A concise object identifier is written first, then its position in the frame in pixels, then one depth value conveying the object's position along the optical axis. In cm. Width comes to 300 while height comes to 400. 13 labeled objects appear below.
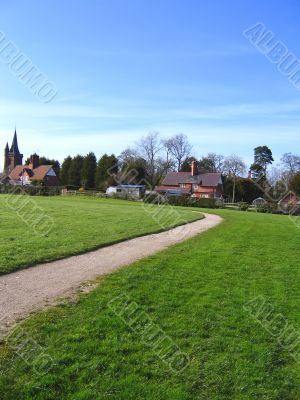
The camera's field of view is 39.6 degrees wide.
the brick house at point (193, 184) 8038
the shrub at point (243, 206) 5083
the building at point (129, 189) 6919
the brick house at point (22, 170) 8412
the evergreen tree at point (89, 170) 8569
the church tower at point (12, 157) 9431
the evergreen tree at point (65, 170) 8969
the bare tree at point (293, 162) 8825
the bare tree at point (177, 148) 9606
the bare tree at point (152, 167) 9331
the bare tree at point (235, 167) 9120
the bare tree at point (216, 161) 9819
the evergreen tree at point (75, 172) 8769
